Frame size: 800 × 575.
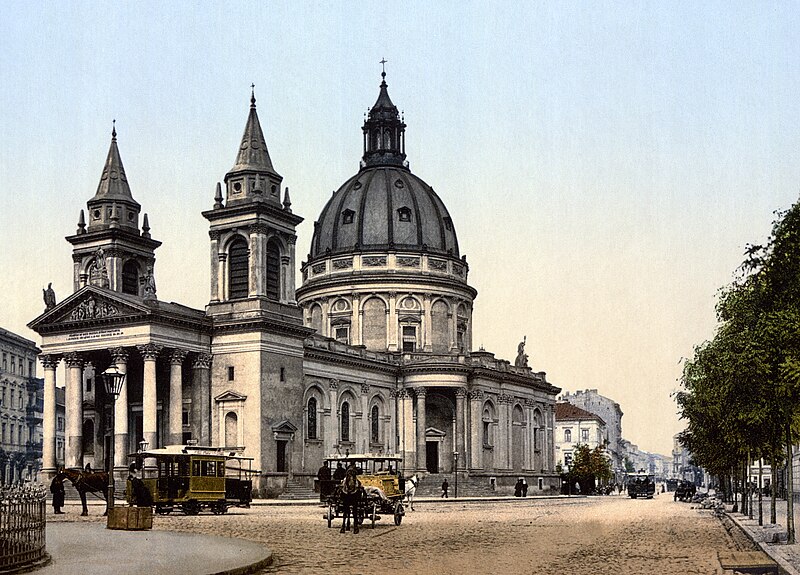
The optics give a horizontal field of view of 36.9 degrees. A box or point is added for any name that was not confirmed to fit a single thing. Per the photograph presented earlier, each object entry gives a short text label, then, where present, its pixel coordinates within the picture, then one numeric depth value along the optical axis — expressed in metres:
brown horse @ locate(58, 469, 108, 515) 44.28
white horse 50.36
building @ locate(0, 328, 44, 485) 114.75
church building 69.62
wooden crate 31.38
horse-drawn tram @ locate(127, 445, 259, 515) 48.03
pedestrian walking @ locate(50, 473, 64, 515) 44.62
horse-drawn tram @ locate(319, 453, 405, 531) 33.47
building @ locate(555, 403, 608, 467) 167.00
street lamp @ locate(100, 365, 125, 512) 38.09
